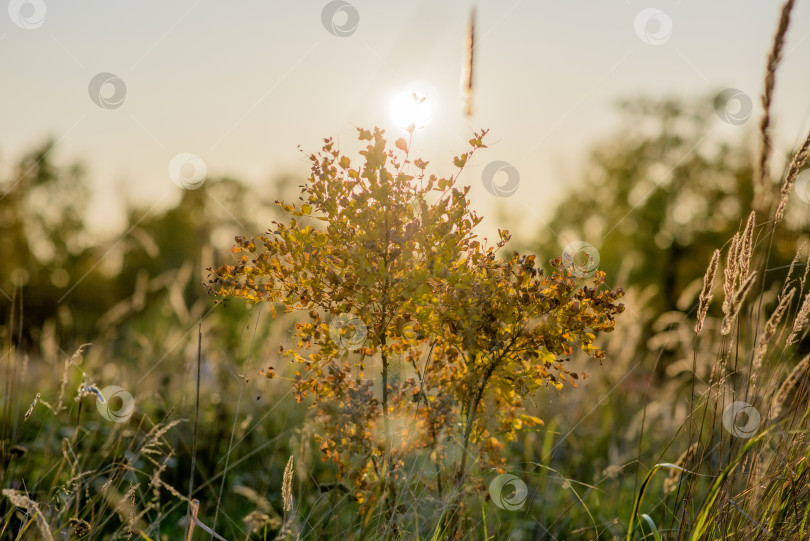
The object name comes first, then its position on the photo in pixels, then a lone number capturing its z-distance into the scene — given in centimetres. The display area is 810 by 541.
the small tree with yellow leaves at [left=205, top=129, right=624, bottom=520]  235
